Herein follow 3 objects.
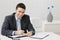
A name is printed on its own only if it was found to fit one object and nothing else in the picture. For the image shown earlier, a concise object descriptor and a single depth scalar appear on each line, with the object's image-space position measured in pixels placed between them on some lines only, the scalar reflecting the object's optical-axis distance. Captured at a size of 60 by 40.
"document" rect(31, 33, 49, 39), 2.31
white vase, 4.12
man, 2.48
